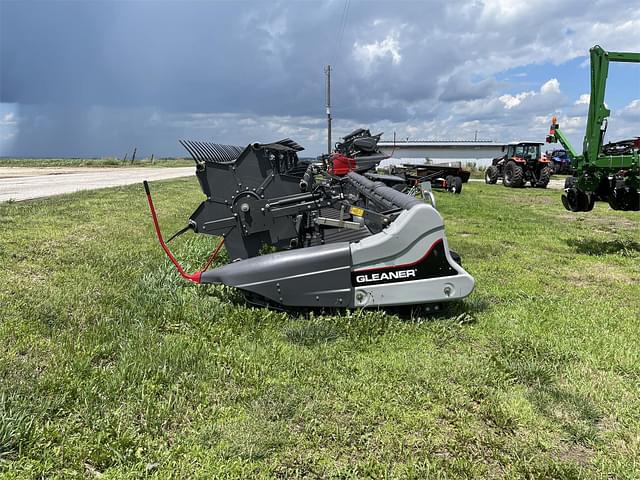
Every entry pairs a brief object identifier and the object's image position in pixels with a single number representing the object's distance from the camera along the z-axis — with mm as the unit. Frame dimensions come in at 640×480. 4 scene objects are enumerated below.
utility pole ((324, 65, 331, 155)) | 38969
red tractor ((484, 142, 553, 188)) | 23125
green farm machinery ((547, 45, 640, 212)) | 7043
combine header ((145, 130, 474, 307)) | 3674
